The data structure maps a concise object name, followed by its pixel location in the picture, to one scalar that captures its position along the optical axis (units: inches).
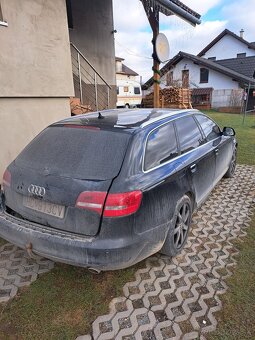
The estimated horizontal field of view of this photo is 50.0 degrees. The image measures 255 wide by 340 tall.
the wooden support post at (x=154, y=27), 260.4
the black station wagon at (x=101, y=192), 86.2
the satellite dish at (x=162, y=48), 261.6
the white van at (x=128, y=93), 1007.3
